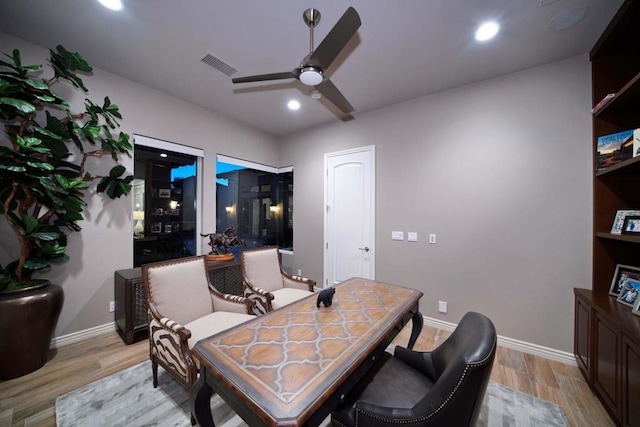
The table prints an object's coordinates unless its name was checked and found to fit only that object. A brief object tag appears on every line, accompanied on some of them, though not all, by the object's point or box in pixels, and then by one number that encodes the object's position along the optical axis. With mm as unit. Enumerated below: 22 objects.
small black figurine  1748
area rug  1626
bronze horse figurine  3312
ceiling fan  1490
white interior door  3604
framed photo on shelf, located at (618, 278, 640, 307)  1778
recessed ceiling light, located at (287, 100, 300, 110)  3338
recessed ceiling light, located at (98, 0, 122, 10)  1772
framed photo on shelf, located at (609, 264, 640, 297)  1909
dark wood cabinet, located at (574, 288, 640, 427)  1430
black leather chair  891
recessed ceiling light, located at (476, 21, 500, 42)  1959
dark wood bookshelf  1667
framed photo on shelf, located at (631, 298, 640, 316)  1646
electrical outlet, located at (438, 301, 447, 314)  2961
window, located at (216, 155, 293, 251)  3979
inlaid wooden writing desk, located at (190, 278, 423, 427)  899
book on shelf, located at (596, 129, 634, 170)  1868
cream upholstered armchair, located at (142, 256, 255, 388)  1667
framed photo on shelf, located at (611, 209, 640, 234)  1926
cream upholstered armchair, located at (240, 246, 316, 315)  2508
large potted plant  1914
